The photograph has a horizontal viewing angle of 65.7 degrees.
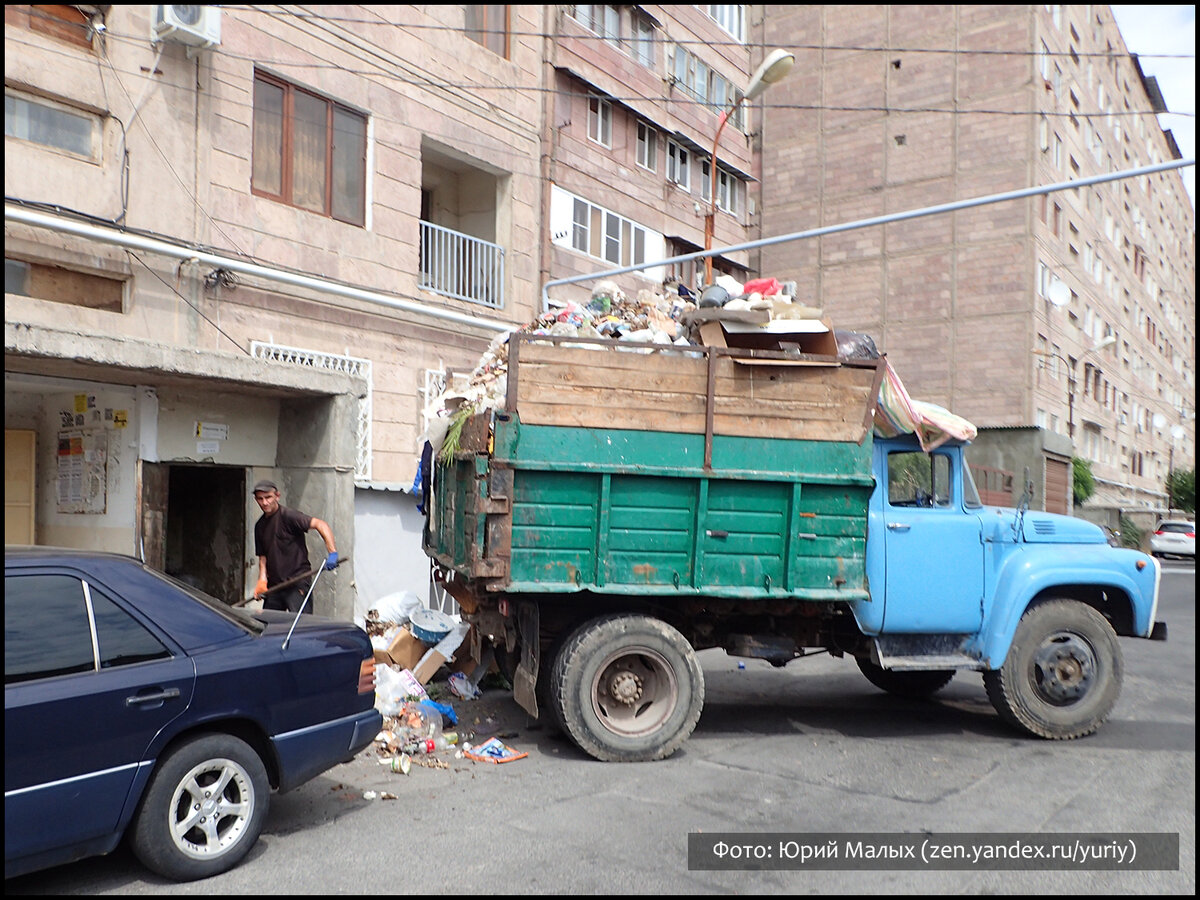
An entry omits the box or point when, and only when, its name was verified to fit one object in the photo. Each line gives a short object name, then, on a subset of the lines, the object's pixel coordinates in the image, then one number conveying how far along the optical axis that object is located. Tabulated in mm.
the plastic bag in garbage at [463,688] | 7750
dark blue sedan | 3604
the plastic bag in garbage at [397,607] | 9352
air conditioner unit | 9664
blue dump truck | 6082
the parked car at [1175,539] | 31141
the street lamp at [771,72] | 10680
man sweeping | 7793
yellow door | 9273
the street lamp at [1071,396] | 30109
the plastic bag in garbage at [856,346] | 6773
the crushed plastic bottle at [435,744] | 6238
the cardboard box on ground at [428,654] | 7773
